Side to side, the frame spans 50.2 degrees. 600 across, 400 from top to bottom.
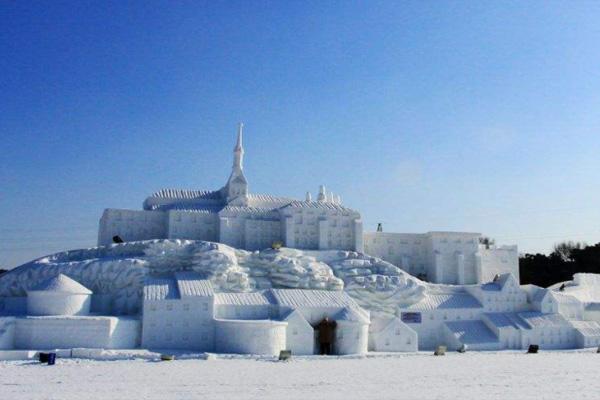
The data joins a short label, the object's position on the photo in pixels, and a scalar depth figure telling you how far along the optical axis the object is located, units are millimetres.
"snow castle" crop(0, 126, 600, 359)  49094
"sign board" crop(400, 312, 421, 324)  60594
